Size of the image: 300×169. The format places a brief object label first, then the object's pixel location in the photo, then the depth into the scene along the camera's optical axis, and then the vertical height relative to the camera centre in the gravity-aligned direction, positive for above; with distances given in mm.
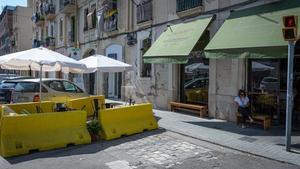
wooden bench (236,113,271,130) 7201 -1217
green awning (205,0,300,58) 6294 +1265
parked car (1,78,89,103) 9659 -507
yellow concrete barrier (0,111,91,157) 5526 -1284
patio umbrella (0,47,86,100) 7386 +577
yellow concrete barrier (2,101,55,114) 7046 -857
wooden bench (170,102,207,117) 9060 -1124
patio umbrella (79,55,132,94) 9286 +526
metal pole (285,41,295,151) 5343 -358
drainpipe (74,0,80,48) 18442 +3893
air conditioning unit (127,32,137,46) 12737 +2074
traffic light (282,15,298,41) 5219 +1091
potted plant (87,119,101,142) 6547 -1357
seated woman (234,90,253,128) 7441 -827
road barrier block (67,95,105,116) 8438 -905
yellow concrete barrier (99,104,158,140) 6619 -1204
